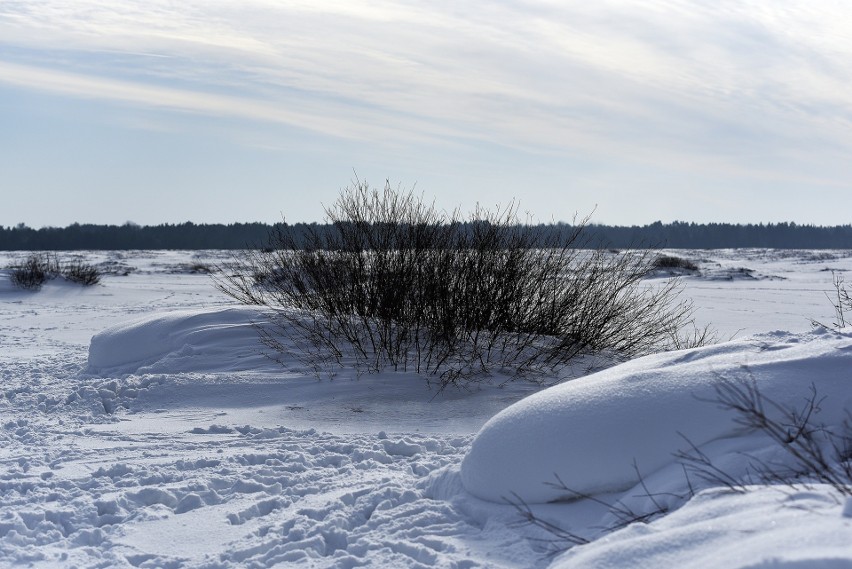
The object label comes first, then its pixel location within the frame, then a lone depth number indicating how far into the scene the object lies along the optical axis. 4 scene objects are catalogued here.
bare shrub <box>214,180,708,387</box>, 10.31
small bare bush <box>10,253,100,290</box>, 26.67
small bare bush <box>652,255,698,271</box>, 39.09
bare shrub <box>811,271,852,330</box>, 18.36
